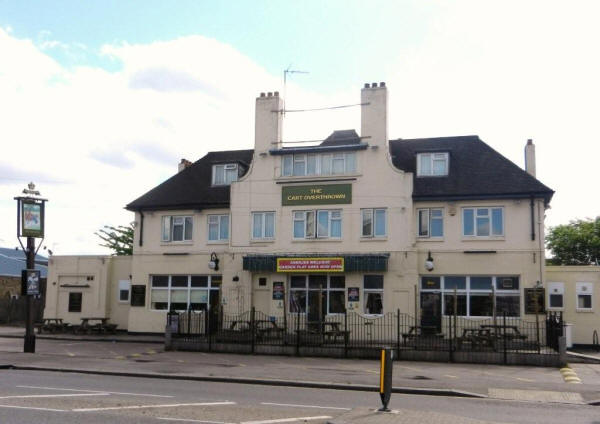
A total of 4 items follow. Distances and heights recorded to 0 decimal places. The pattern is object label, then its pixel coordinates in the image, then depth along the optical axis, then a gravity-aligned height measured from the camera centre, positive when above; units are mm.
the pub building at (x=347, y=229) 28516 +3279
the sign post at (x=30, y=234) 23297 +2221
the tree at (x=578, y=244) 53781 +4927
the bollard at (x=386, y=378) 11117 -1308
